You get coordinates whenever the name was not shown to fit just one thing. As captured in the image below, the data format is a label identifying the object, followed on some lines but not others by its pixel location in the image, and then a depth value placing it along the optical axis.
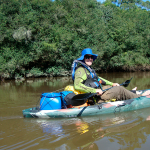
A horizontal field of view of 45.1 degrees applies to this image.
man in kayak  4.00
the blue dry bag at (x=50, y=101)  4.05
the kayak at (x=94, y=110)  4.05
